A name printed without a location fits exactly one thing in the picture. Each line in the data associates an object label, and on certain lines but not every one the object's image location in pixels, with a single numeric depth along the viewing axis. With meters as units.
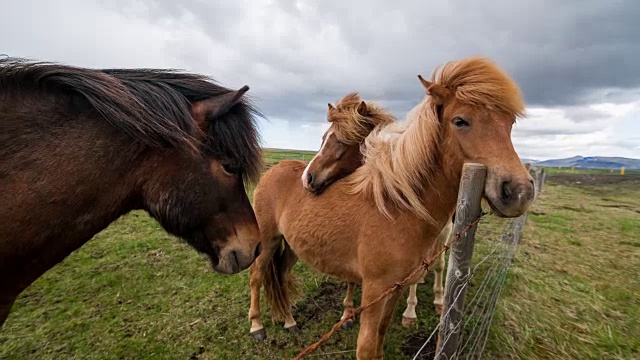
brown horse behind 3.22
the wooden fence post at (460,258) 1.89
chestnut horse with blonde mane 2.02
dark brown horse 1.23
